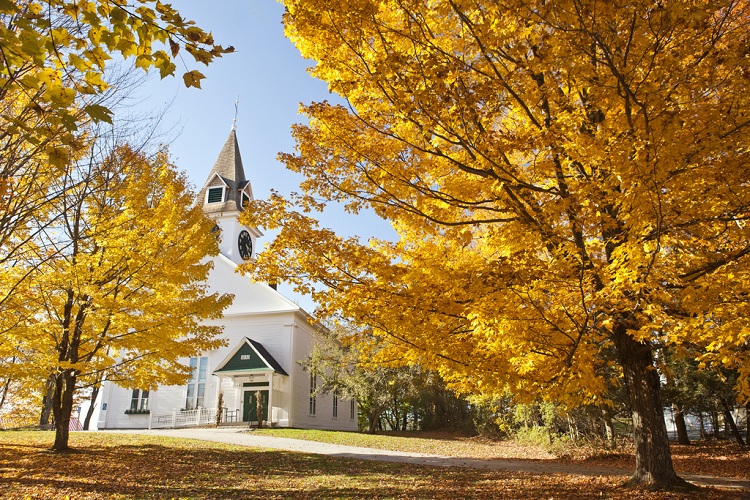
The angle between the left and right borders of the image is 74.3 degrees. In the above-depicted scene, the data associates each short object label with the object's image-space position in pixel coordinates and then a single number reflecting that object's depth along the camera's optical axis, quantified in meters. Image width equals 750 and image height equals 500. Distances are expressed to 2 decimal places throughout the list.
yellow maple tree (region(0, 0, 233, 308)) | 3.02
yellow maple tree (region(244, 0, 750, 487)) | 5.11
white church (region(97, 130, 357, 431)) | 24.36
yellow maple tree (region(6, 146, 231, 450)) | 10.40
